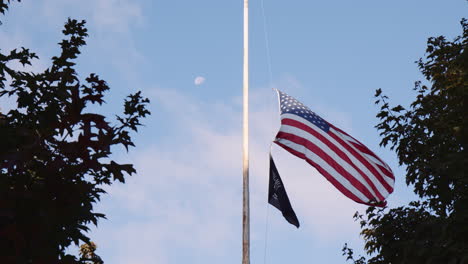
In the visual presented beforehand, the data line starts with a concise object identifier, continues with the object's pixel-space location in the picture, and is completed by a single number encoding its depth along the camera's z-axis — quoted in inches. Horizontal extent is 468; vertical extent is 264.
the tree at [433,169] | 428.1
